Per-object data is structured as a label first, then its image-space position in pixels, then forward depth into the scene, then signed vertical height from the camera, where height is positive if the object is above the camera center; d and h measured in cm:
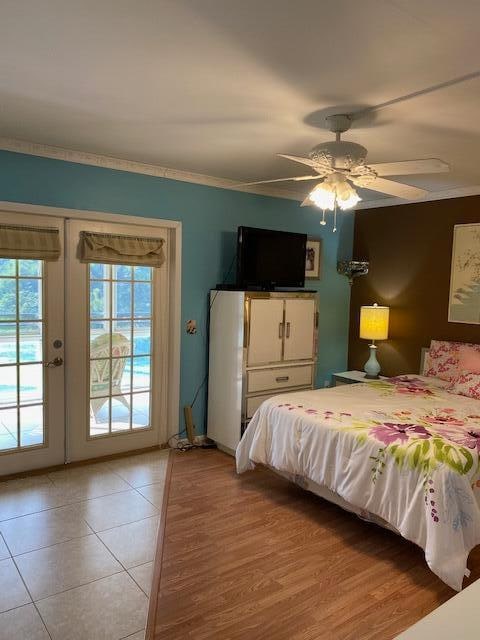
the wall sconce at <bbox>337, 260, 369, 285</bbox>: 518 +19
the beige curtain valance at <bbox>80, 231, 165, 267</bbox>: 373 +23
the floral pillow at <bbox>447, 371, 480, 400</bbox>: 378 -77
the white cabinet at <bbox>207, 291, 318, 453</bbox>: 402 -61
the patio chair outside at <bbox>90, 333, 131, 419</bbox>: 392 -74
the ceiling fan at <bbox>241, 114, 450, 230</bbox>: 248 +61
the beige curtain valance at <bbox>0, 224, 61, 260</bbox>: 340 +24
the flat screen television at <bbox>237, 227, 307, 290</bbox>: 420 +22
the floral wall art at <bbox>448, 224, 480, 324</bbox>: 428 +12
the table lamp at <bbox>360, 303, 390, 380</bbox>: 472 -40
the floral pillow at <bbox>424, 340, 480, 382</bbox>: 421 -63
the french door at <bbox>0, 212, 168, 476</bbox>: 355 -62
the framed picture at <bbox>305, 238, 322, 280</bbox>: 506 +27
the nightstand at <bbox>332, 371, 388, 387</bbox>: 489 -95
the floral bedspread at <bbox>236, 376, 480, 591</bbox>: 237 -97
